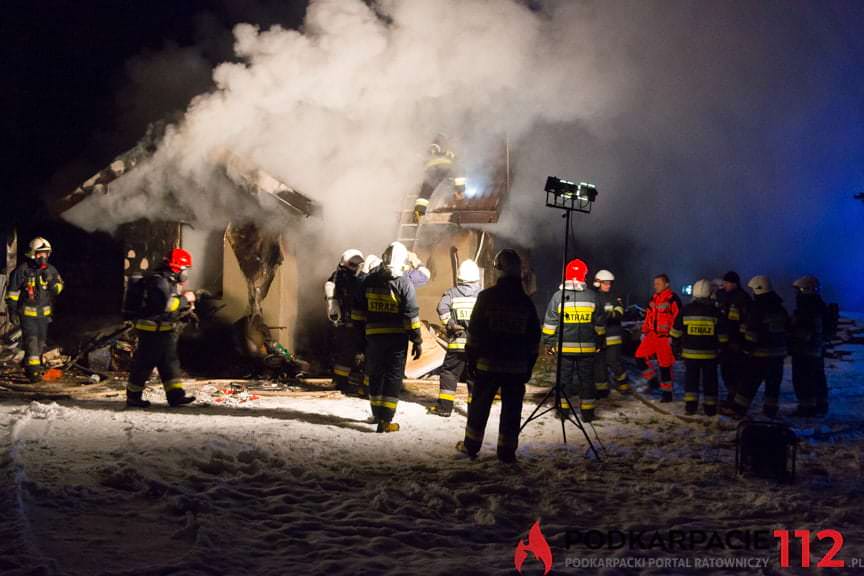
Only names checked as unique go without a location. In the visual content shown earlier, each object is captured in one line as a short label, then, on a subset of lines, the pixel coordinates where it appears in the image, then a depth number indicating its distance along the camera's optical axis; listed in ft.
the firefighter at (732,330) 28.12
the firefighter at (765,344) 26.66
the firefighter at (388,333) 22.27
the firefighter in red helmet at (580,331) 25.09
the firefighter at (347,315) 29.50
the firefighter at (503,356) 18.56
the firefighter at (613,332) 32.83
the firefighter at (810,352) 27.89
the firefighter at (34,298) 32.60
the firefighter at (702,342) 27.09
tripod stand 20.67
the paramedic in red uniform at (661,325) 32.27
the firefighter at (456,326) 25.65
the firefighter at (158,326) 24.88
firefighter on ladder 39.52
